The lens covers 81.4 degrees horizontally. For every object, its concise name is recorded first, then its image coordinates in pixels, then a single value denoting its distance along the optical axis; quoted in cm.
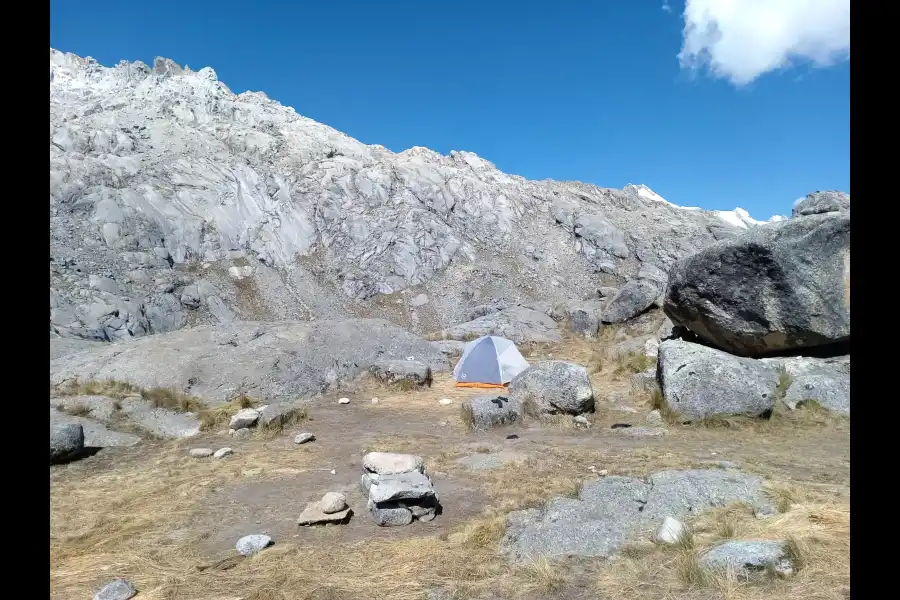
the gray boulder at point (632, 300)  2086
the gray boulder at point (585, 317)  2242
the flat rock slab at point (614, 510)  539
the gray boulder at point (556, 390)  1137
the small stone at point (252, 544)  573
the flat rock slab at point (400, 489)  661
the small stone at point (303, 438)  1028
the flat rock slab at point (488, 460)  858
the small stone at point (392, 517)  648
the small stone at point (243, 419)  1102
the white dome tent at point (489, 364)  1559
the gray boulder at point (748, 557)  443
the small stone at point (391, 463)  760
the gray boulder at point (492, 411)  1104
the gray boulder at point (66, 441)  910
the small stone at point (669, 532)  519
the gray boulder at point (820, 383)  1030
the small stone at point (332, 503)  659
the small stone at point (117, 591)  481
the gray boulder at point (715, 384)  1027
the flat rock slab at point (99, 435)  1020
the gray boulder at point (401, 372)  1506
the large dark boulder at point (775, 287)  1077
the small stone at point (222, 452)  945
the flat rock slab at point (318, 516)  645
